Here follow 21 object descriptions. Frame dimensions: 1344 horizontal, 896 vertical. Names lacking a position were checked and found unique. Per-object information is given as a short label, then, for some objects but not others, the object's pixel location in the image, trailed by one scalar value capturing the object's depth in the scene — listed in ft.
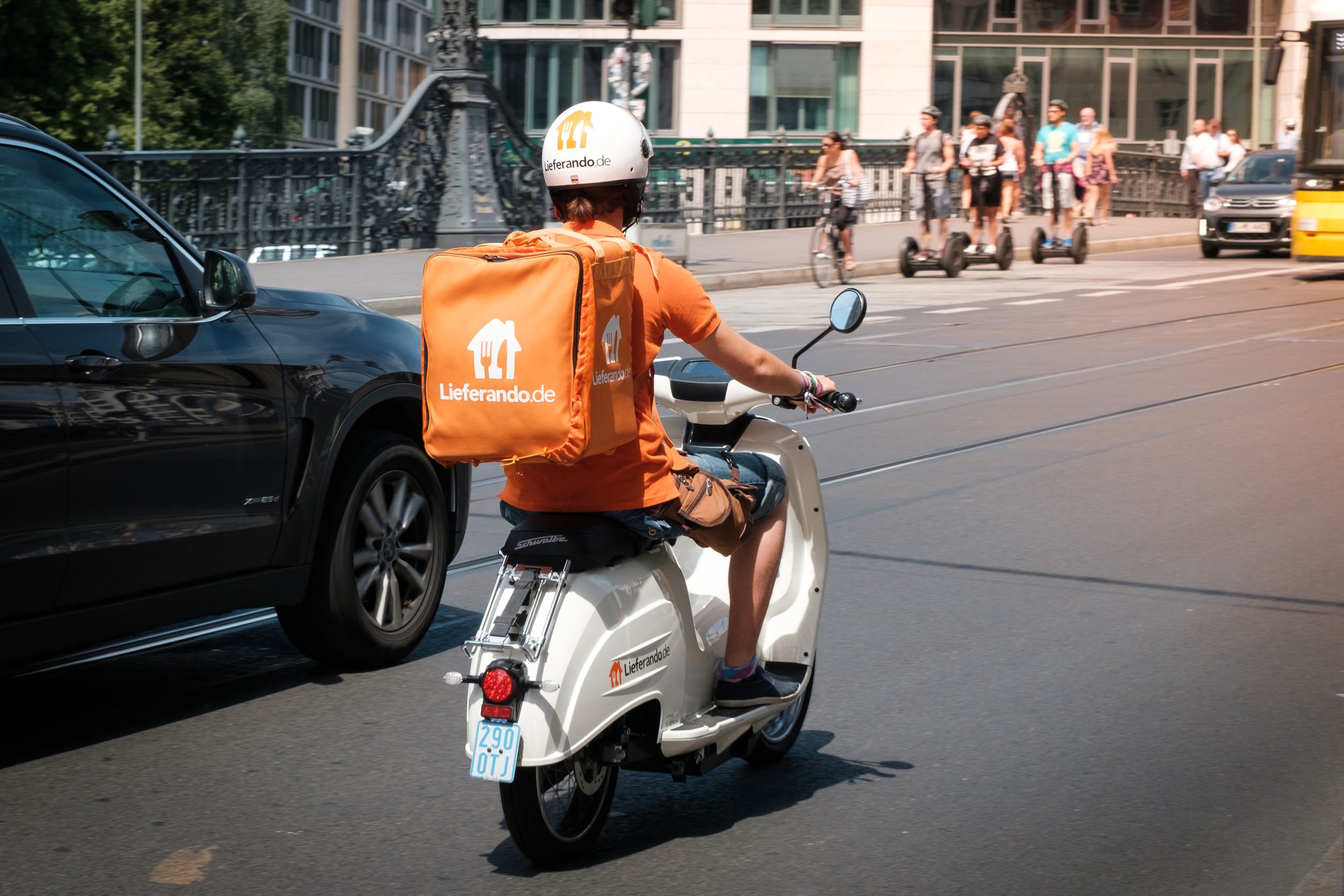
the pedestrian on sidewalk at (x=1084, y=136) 88.63
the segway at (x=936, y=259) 75.36
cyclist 68.13
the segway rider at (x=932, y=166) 73.41
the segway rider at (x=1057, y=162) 83.05
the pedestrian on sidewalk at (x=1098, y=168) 96.37
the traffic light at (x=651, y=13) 60.08
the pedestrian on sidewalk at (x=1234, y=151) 120.07
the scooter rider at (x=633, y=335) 12.41
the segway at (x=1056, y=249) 84.89
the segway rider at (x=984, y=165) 71.61
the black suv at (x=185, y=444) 14.94
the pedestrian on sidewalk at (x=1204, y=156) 114.93
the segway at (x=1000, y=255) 77.25
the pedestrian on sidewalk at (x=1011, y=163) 72.69
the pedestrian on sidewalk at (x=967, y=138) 72.59
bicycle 70.59
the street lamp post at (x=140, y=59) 191.31
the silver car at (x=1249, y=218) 89.20
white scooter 11.96
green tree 151.94
